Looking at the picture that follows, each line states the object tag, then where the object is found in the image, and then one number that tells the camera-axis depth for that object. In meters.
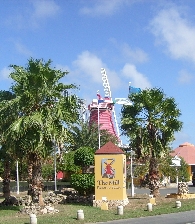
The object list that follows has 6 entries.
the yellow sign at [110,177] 29.33
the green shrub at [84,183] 31.34
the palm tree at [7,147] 25.02
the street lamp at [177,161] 57.35
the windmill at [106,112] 80.75
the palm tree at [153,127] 32.44
